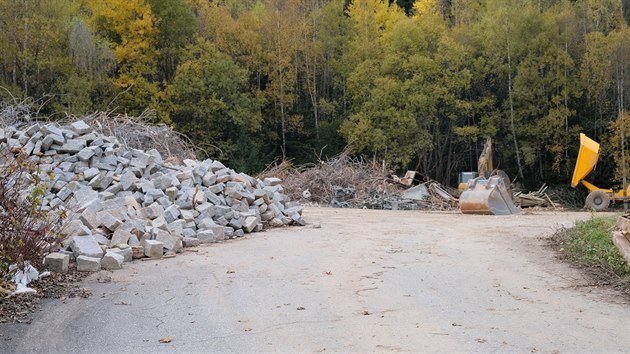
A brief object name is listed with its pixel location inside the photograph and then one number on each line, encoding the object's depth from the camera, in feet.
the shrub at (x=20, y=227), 21.52
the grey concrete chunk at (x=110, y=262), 28.43
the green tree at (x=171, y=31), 124.98
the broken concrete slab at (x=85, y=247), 28.27
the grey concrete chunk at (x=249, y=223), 42.45
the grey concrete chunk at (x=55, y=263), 25.74
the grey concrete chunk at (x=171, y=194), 41.50
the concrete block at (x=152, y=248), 31.78
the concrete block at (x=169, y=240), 33.37
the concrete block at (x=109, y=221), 32.55
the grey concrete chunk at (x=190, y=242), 35.87
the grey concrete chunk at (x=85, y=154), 43.24
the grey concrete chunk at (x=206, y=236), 37.73
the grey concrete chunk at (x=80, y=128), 45.91
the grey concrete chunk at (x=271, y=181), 54.08
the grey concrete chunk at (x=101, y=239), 31.07
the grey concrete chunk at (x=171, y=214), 37.99
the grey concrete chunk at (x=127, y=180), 40.91
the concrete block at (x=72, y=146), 43.65
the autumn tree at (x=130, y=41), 117.80
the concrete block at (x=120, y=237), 31.50
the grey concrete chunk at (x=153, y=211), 37.17
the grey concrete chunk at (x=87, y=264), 26.99
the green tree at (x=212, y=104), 120.37
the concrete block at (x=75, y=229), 29.71
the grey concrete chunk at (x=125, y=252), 30.27
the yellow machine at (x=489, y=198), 60.64
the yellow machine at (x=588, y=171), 75.00
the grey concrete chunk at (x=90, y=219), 32.12
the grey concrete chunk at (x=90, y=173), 41.32
